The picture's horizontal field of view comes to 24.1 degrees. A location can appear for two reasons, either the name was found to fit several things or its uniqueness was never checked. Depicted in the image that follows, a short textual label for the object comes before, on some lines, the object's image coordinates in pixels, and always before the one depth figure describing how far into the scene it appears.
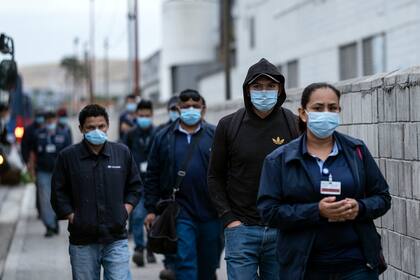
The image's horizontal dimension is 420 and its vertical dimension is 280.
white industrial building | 31.78
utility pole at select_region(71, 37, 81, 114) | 123.11
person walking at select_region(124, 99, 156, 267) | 12.27
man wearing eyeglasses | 8.36
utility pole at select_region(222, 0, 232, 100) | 29.38
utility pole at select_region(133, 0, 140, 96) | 39.01
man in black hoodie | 6.56
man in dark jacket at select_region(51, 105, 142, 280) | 7.38
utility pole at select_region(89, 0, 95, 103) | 60.02
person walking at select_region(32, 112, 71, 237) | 15.00
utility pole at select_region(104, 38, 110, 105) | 70.19
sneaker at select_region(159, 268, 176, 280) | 9.62
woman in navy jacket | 5.13
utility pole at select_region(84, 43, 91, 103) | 72.11
